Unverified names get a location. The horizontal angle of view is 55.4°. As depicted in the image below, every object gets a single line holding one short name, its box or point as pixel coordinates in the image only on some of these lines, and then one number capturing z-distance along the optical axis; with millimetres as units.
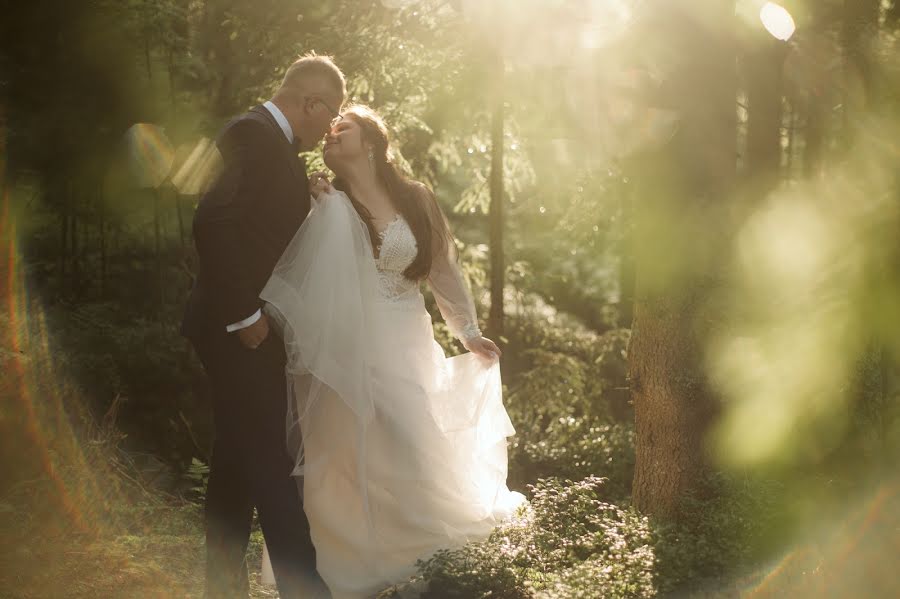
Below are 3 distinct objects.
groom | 3771
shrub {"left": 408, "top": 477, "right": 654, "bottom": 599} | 3955
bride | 4129
